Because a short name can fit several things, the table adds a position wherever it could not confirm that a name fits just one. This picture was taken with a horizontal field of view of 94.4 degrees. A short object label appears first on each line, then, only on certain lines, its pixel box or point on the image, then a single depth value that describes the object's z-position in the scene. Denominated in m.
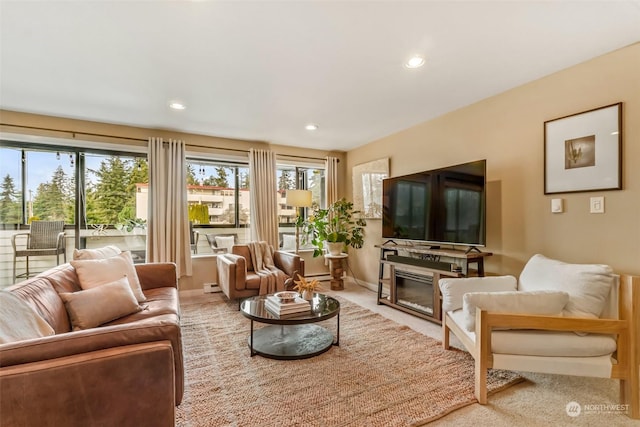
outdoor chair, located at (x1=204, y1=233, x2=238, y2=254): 4.67
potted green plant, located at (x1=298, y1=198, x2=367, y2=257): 4.74
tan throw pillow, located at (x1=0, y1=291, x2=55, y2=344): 1.23
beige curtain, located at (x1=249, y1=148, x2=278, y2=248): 4.69
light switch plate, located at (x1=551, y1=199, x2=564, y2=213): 2.51
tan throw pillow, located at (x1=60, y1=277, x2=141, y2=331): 1.93
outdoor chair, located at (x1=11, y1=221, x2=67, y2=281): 3.65
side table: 4.69
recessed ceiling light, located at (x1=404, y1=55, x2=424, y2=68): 2.30
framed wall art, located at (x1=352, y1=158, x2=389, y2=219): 4.61
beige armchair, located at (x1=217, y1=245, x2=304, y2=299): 3.54
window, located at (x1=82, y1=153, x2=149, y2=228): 4.02
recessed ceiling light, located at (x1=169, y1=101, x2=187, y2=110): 3.23
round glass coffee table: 2.29
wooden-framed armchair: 1.72
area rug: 1.70
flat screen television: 2.90
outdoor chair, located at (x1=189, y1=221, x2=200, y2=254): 4.54
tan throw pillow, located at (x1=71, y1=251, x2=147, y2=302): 2.29
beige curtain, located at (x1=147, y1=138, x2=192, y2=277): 4.04
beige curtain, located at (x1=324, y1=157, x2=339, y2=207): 5.32
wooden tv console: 2.98
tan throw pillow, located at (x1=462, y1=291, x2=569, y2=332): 1.80
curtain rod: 3.48
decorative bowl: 2.47
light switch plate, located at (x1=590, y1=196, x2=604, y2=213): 2.29
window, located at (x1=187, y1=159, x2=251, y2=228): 4.58
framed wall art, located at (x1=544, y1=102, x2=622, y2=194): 2.22
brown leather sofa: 1.02
